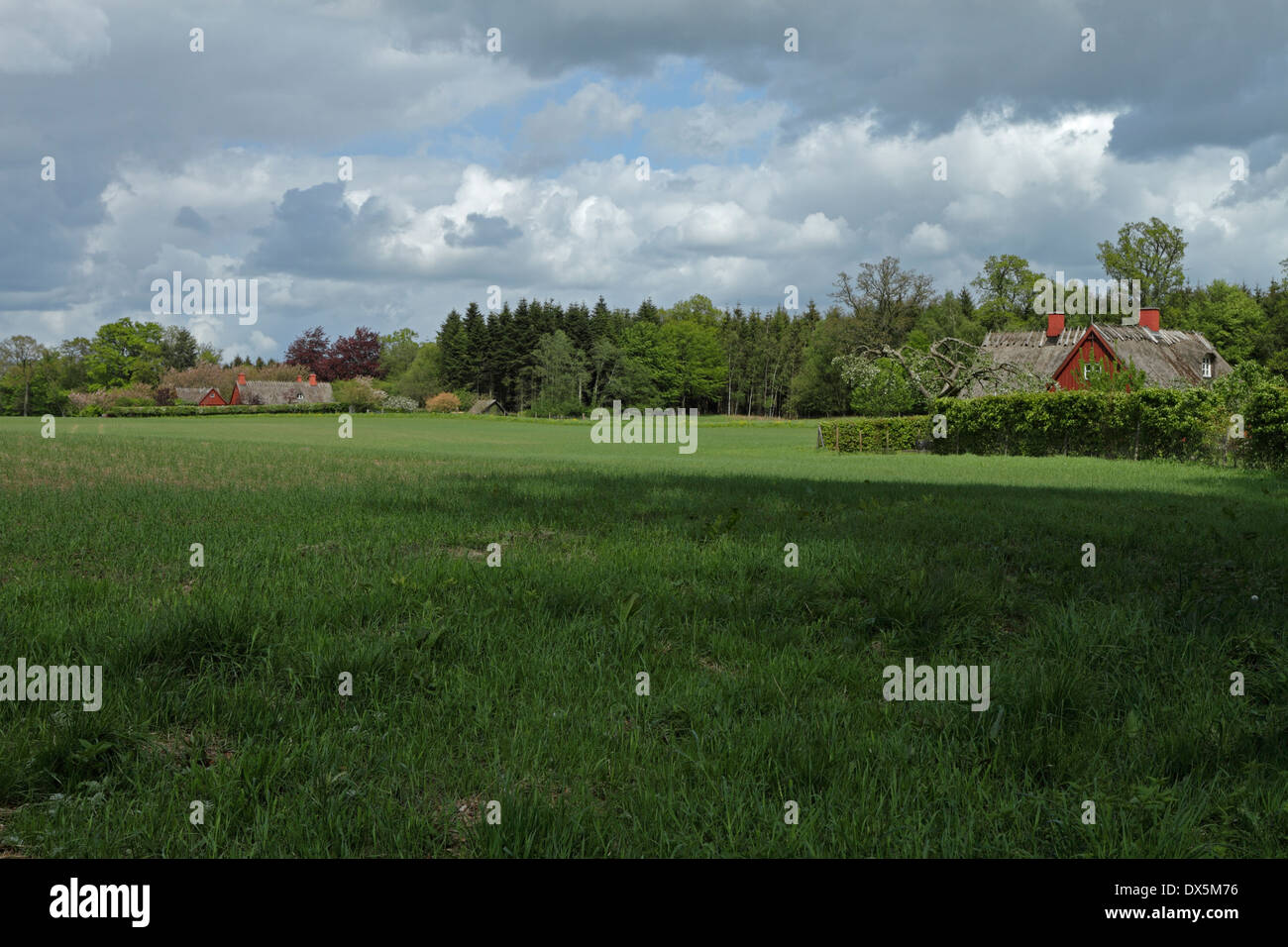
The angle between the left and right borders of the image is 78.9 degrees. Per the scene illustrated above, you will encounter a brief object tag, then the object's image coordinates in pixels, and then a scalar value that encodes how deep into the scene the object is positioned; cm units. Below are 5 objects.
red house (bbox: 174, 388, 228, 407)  10600
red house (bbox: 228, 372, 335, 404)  11106
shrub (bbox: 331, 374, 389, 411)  10038
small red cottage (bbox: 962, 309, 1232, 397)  5234
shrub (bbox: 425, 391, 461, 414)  9619
